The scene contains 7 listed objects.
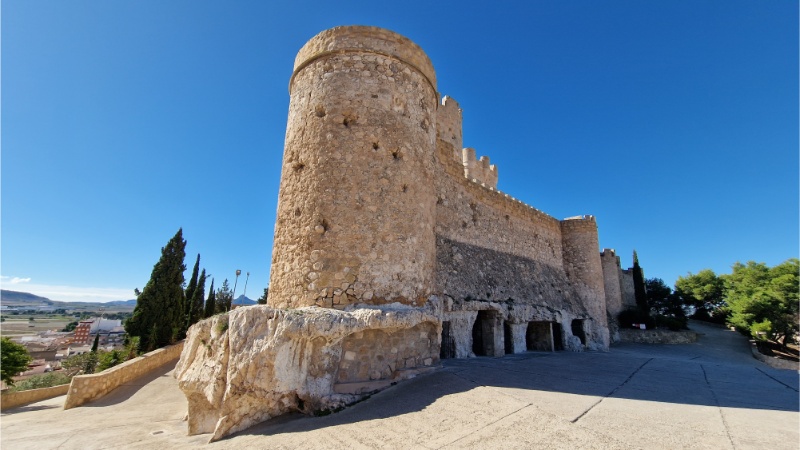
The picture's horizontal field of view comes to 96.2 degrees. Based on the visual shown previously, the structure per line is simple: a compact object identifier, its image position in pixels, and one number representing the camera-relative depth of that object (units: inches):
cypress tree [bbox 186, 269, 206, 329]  922.1
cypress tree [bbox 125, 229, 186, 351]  725.3
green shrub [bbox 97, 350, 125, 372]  604.1
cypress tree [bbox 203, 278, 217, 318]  991.1
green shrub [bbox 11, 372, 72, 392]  601.3
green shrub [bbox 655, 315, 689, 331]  1040.8
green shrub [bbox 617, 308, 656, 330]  1021.8
